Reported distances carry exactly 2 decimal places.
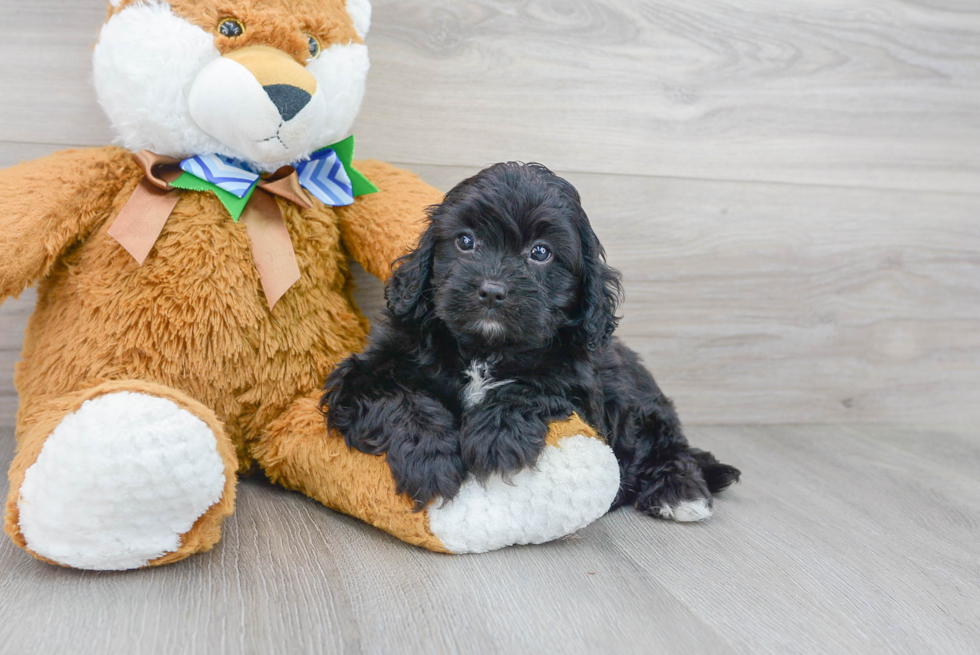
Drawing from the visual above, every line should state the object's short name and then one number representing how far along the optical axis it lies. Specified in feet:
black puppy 2.64
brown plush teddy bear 2.67
